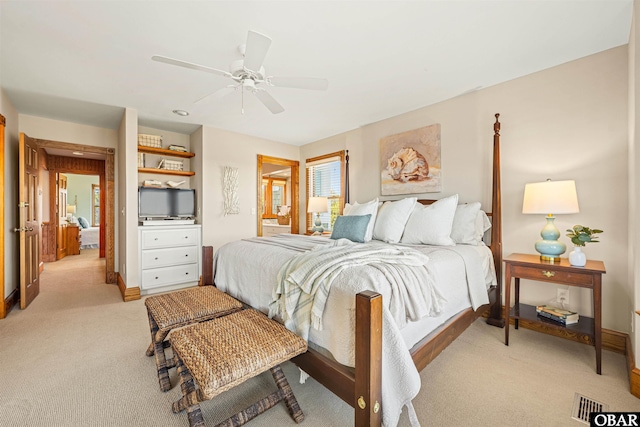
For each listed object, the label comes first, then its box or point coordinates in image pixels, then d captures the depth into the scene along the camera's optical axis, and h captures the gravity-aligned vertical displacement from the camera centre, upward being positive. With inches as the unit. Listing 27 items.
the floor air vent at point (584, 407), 59.8 -46.2
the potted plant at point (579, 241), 81.5 -10.0
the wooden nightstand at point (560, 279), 75.9 -21.8
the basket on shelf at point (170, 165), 172.2 +29.7
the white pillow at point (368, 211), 118.3 -0.6
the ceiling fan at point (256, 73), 69.9 +42.1
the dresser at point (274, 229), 246.0 -17.7
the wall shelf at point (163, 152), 159.4 +36.8
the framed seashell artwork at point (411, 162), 133.6 +25.4
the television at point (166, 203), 160.1 +4.7
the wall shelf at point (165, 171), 163.2 +24.7
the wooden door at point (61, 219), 256.4 -7.9
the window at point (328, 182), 186.5 +20.8
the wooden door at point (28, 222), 124.8 -5.6
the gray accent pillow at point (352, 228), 113.8 -7.8
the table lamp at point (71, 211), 329.3 -0.2
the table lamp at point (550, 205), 85.4 +1.3
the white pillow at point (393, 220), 114.8 -4.6
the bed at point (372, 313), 48.4 -24.8
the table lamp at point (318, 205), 181.2 +3.3
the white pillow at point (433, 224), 104.8 -6.1
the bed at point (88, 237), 319.0 -31.3
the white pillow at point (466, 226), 107.1 -6.7
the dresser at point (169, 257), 147.5 -26.9
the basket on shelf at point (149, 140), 160.1 +42.6
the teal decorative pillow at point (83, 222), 353.4 -14.9
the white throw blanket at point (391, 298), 51.4 -19.9
